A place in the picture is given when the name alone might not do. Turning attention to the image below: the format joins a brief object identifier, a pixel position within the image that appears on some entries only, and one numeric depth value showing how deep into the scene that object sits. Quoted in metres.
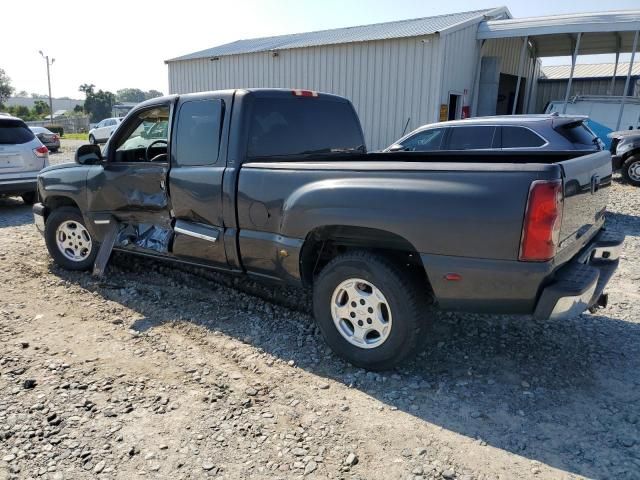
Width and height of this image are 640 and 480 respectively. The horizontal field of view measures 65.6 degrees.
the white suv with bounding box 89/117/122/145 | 26.47
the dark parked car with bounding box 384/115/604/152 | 7.11
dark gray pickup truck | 2.77
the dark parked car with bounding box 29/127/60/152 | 22.59
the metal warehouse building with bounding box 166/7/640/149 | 13.24
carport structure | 12.59
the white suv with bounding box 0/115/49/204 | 8.71
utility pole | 51.31
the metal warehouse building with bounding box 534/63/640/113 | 23.05
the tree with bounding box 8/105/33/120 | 64.62
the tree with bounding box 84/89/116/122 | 77.06
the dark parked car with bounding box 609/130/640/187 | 11.18
